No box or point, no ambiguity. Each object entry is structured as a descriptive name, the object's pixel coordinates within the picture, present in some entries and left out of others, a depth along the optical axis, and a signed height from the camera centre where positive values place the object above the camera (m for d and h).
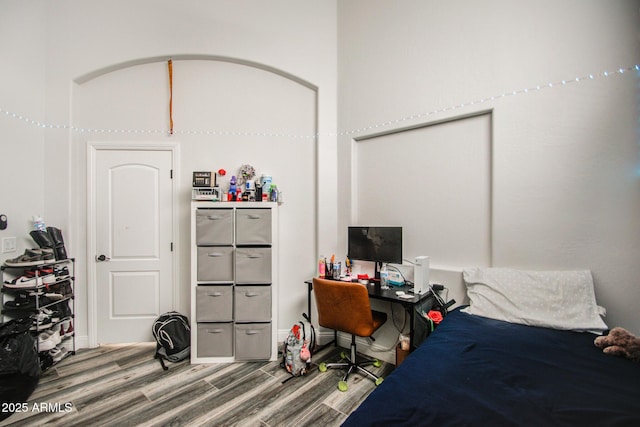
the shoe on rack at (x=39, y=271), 2.29 -0.55
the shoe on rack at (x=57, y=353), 2.39 -1.35
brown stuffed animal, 1.24 -0.66
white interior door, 2.79 -0.34
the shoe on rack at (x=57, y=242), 2.54 -0.31
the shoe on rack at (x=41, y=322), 2.21 -0.98
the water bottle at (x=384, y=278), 2.39 -0.62
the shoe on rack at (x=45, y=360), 2.27 -1.33
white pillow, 1.58 -0.59
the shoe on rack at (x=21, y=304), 2.22 -0.81
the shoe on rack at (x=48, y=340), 2.25 -1.15
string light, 1.73 +0.88
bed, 0.90 -0.71
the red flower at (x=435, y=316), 1.98 -0.81
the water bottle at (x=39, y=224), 2.47 -0.13
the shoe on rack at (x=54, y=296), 2.36 -0.79
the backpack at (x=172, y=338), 2.47 -1.24
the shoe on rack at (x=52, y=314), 2.37 -0.96
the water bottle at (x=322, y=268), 2.65 -0.59
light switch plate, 2.32 -0.31
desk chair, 1.98 -0.80
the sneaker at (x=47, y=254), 2.40 -0.41
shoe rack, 2.23 -0.82
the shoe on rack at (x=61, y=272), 2.50 -0.61
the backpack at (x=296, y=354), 2.23 -1.26
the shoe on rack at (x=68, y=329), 2.56 -1.18
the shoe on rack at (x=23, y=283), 2.22 -0.62
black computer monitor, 2.29 -0.31
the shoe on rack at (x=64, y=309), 2.51 -0.96
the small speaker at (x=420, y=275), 2.10 -0.53
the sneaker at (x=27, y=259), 2.23 -0.44
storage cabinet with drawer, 2.44 -0.70
